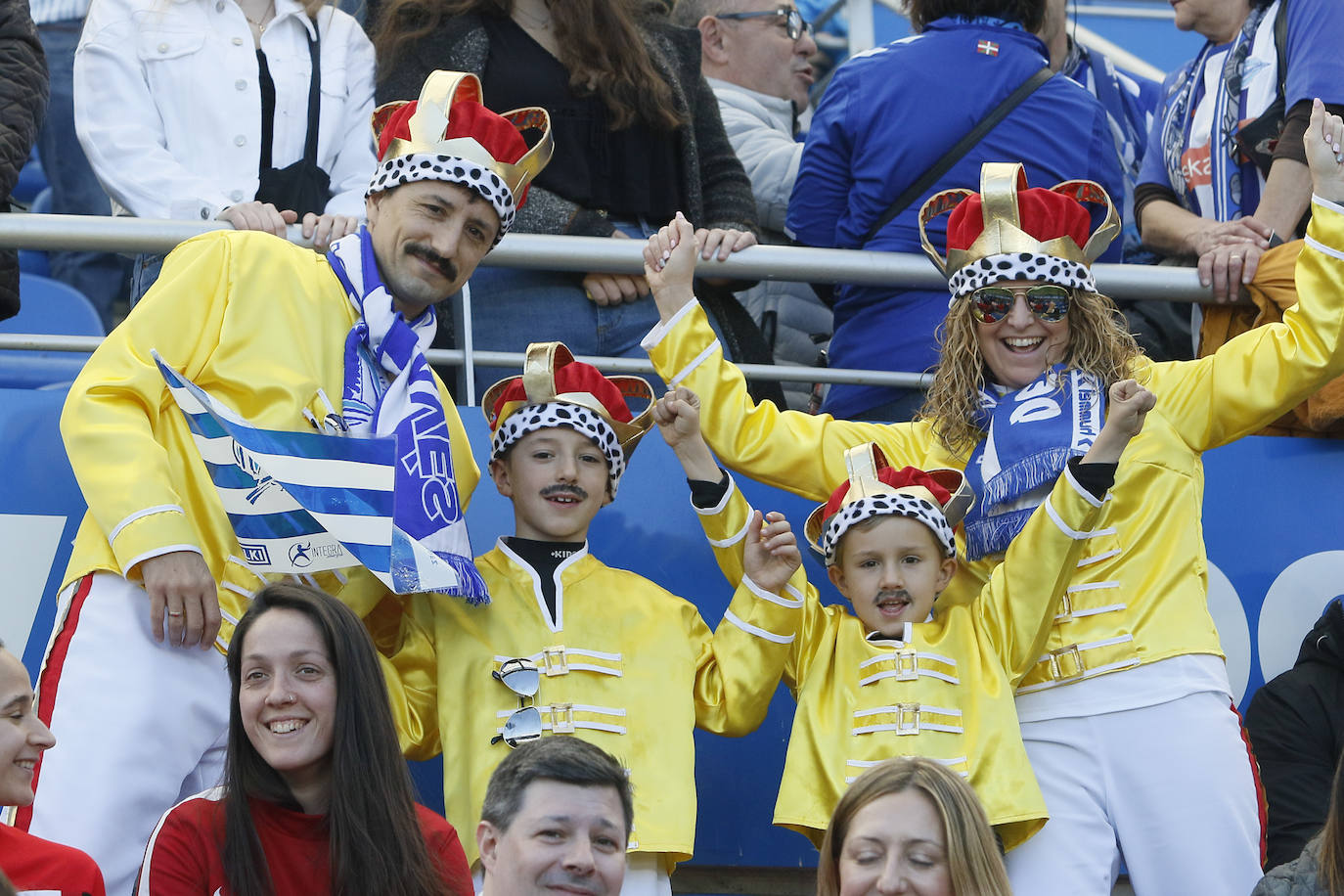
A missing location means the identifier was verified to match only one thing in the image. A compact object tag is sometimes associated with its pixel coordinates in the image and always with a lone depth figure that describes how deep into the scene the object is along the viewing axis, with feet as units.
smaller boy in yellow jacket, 28.12
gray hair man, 41.60
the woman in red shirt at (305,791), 22.75
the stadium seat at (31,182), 58.18
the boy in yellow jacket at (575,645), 27.84
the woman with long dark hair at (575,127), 35.88
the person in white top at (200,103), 32.96
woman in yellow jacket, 28.30
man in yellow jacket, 24.72
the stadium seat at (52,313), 47.42
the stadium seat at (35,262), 55.57
